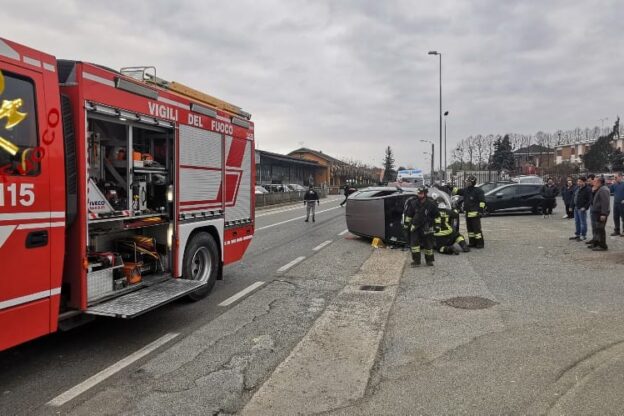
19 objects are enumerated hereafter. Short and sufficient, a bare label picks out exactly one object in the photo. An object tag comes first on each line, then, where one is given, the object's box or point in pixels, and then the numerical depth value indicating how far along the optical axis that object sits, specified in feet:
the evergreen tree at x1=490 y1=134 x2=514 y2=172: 274.57
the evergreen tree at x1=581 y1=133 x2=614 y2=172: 246.06
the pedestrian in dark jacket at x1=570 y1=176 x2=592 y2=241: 40.96
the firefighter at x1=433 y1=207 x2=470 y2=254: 36.42
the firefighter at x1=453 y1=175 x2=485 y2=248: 38.86
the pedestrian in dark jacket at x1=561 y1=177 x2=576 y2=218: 62.85
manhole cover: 21.30
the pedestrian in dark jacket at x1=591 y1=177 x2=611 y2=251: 36.11
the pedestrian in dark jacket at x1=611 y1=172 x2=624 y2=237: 43.50
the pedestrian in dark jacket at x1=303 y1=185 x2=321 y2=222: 65.62
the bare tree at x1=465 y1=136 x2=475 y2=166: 319.88
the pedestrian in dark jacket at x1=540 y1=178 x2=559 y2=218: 72.13
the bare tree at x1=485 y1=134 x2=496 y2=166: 312.66
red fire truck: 12.71
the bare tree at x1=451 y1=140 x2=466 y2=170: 315.17
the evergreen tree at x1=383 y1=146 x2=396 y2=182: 455.22
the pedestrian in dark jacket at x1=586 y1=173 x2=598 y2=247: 37.72
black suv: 73.46
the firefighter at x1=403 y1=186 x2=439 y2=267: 31.60
